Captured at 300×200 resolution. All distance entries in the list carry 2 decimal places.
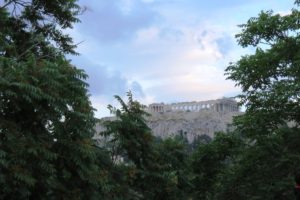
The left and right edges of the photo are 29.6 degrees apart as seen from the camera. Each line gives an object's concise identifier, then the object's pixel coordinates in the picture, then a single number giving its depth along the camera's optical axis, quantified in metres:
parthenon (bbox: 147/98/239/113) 131.31
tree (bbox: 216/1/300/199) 21.47
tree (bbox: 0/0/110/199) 10.16
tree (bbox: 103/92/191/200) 16.02
